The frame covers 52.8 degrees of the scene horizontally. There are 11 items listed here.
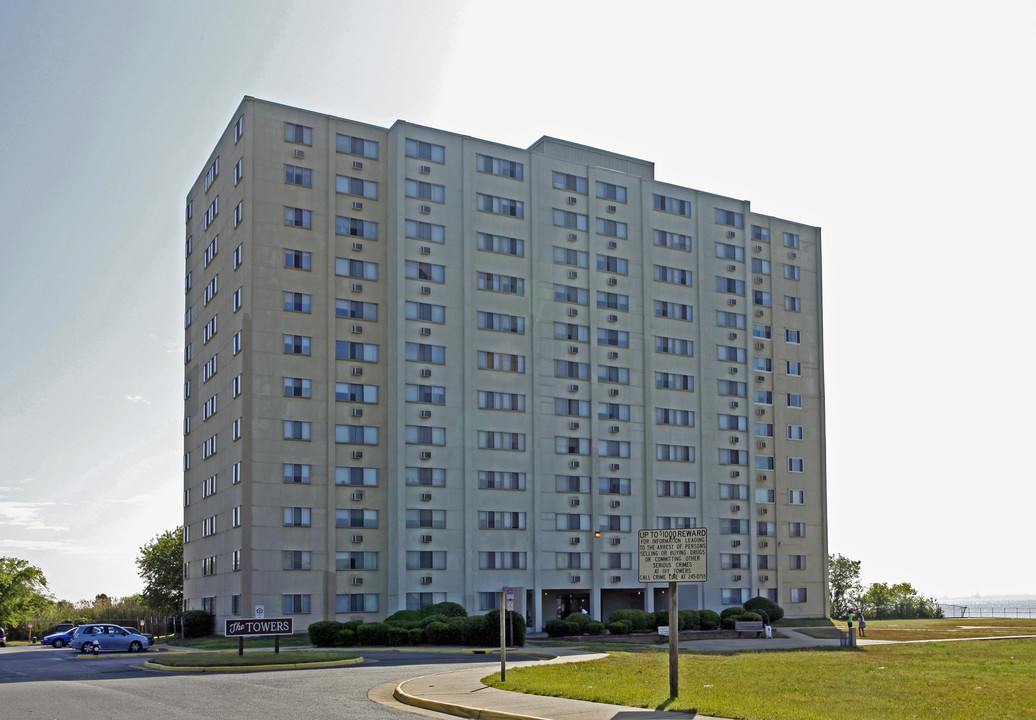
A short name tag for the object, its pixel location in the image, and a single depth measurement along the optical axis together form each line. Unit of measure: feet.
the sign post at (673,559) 72.69
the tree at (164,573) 345.10
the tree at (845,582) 393.70
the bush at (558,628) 198.59
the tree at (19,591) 330.54
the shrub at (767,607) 249.34
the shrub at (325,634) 154.51
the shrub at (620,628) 204.95
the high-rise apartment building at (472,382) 214.69
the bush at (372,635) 156.87
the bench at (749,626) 203.92
